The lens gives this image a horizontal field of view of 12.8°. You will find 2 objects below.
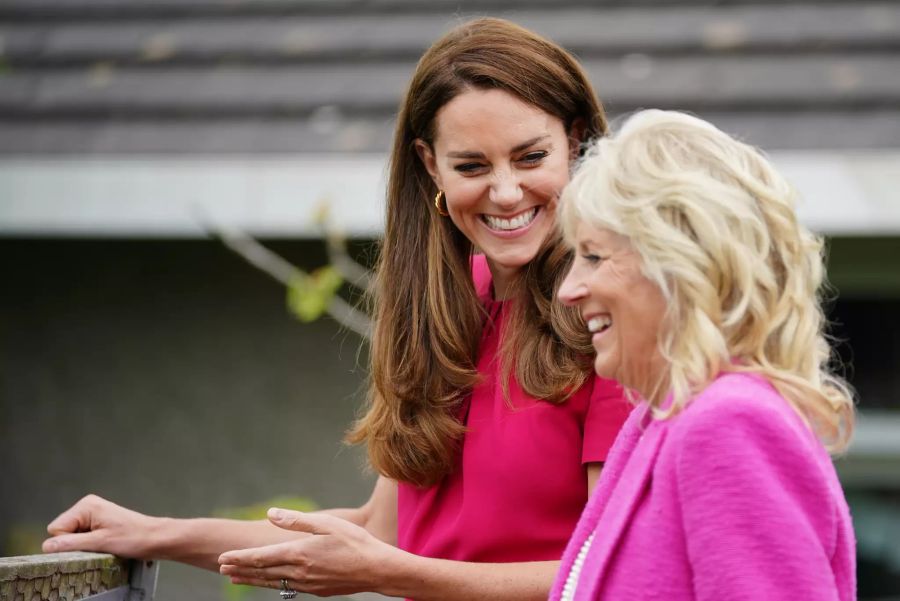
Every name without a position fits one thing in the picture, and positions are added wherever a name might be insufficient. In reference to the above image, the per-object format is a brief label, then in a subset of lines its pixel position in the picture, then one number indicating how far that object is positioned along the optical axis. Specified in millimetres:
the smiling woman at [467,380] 3913
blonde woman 3537
